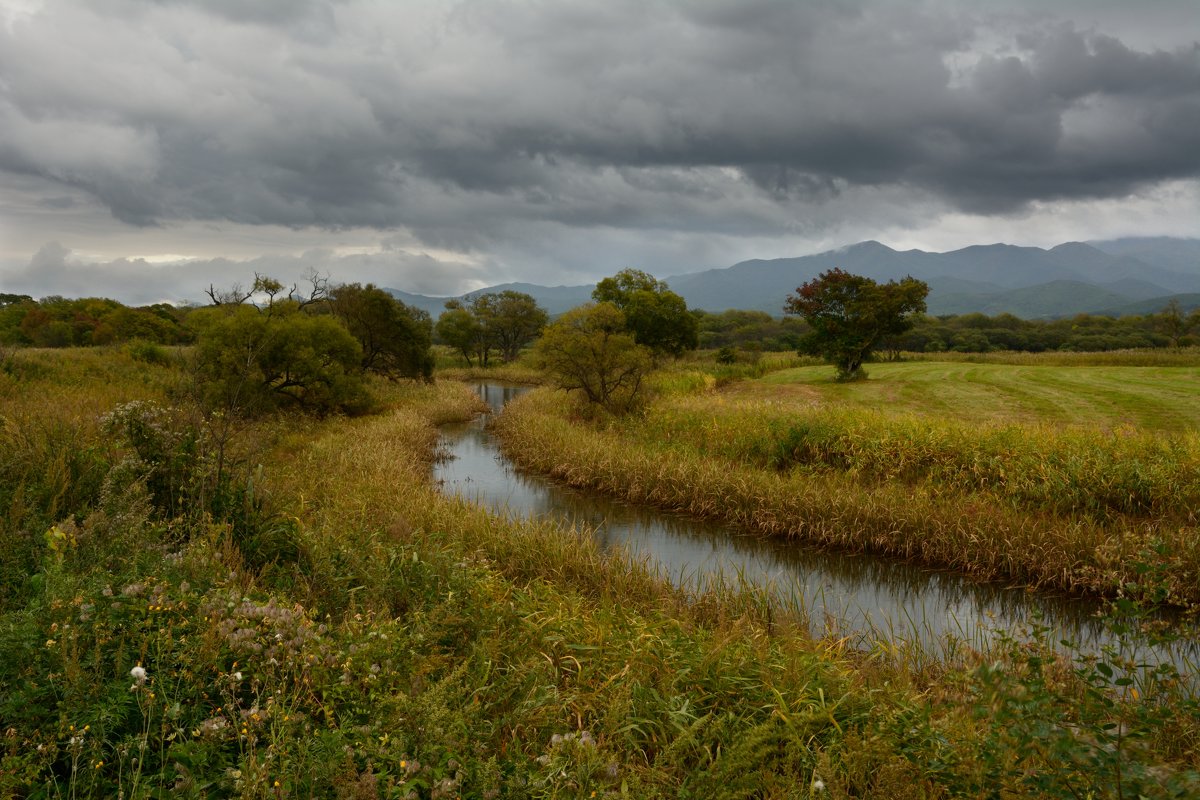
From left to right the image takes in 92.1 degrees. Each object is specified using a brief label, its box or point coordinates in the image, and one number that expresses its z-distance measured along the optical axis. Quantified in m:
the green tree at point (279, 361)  19.67
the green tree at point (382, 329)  31.15
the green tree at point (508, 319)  60.94
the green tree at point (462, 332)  58.41
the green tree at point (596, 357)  22.41
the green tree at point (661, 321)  45.28
